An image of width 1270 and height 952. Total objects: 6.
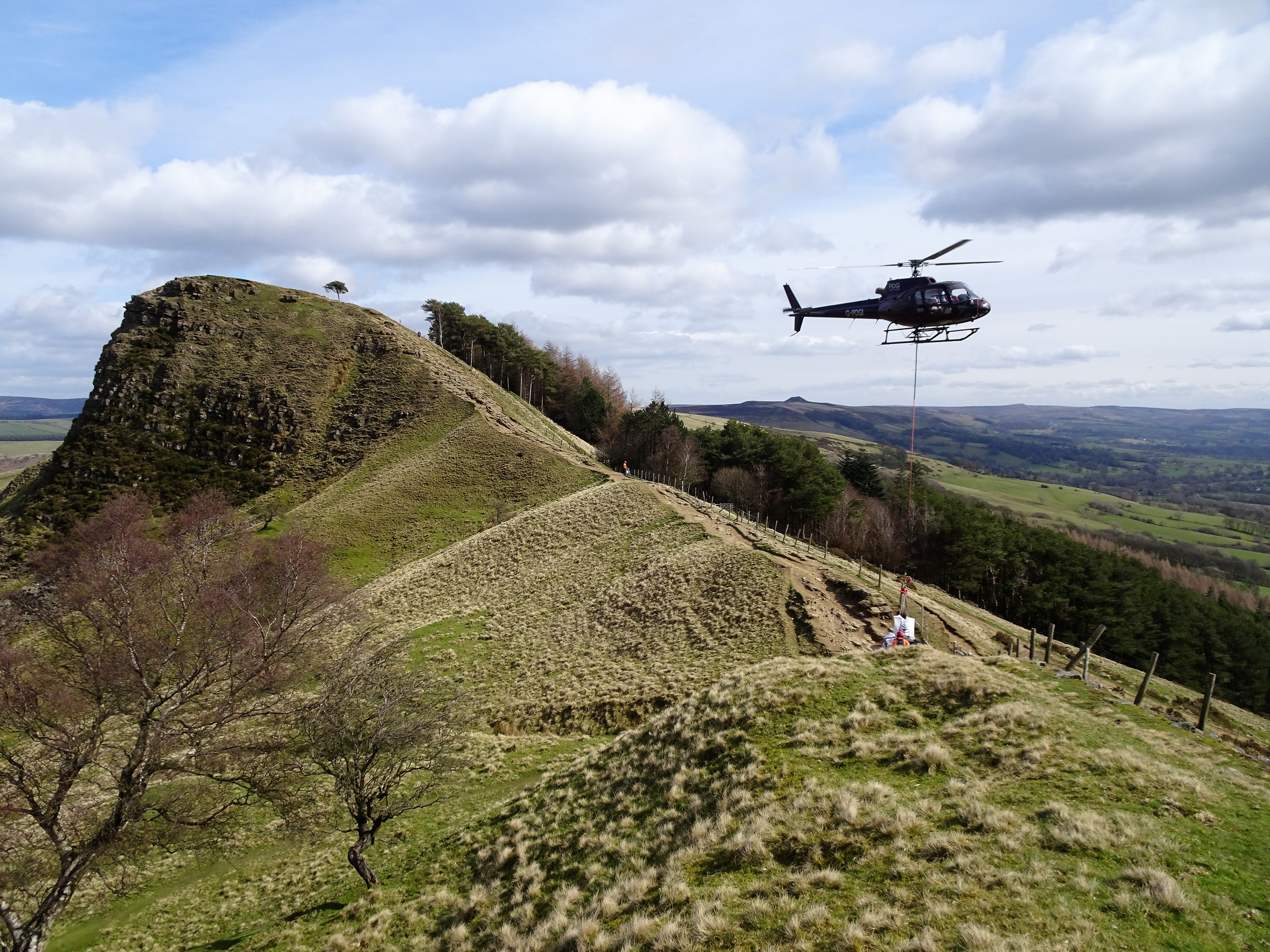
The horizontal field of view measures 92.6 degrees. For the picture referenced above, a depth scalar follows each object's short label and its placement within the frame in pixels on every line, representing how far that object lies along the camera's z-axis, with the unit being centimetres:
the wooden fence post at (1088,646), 1934
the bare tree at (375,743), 1598
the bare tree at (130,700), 1345
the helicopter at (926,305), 2705
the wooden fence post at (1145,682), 1803
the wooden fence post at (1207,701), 1659
